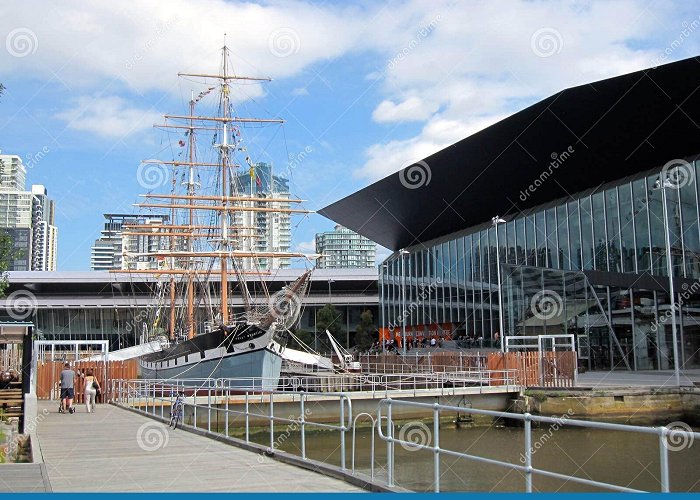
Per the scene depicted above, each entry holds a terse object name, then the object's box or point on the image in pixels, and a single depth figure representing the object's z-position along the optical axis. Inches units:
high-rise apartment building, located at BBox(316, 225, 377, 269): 7641.7
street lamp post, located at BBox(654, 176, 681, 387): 1082.7
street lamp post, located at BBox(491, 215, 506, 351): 1404.2
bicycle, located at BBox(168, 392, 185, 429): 754.8
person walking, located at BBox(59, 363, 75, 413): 914.7
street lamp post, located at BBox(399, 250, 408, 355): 2630.4
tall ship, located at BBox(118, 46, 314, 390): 1573.6
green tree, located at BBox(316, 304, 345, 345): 2972.4
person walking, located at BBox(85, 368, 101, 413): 979.3
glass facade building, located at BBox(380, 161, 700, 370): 1421.0
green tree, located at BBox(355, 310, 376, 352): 3045.0
